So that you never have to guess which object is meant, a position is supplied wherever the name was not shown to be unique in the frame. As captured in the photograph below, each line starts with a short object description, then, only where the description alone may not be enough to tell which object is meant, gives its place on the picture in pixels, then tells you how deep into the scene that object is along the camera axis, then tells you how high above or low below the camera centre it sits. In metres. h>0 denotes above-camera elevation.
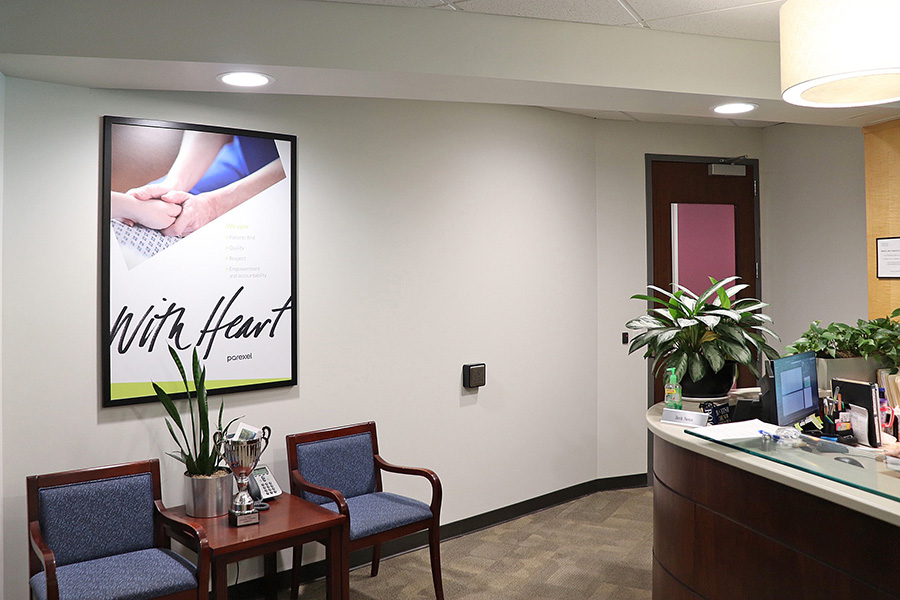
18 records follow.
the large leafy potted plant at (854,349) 2.58 -0.17
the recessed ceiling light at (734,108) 2.83 +0.77
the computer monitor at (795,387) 2.16 -0.26
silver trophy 2.48 -0.49
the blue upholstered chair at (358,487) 2.59 -0.68
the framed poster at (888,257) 3.05 +0.18
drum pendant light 1.70 +0.61
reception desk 1.54 -0.56
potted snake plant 2.41 -0.54
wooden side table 2.20 -0.71
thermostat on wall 3.49 -0.33
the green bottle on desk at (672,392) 2.45 -0.30
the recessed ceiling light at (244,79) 2.29 +0.75
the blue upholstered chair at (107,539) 2.04 -0.70
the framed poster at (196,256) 2.52 +0.20
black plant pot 2.62 -0.30
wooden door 4.29 +0.63
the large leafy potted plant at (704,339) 2.49 -0.13
